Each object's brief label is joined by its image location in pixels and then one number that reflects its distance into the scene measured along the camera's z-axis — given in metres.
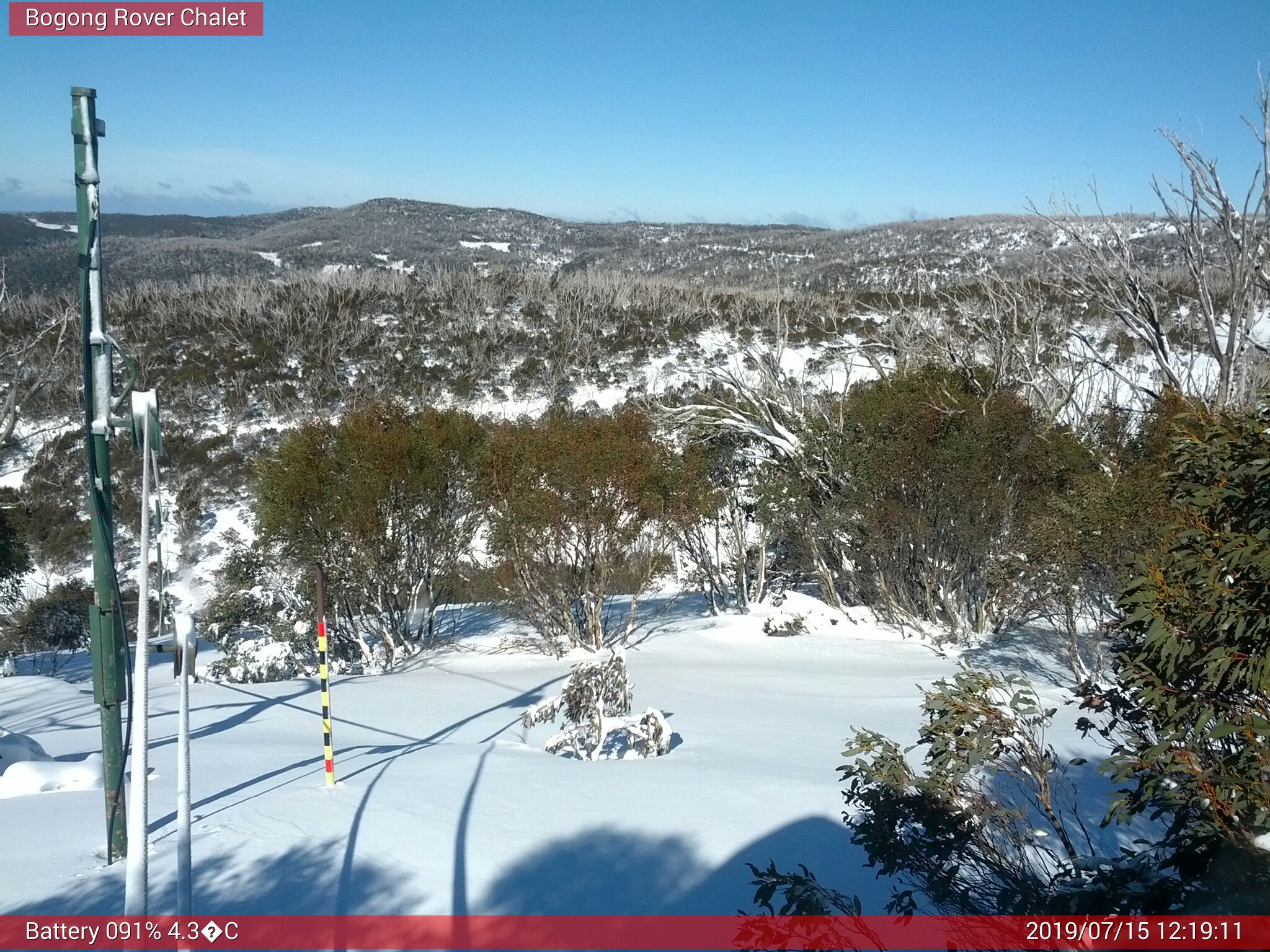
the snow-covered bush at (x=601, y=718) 7.74
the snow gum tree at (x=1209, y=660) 3.16
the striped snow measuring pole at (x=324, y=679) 6.31
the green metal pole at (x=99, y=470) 4.39
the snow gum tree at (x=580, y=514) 14.76
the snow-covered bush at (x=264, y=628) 14.48
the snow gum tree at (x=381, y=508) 15.23
